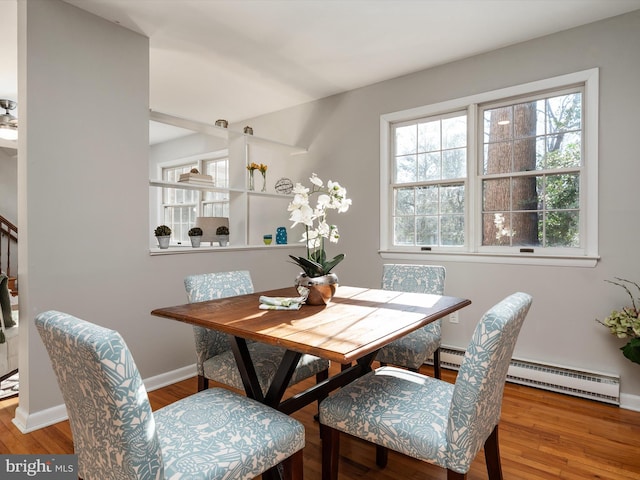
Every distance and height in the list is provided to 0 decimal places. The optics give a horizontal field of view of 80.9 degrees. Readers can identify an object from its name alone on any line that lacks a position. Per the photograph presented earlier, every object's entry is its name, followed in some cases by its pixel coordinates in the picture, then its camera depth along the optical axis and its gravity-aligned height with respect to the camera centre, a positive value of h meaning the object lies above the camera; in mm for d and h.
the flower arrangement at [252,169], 3932 +710
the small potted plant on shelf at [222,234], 3512 +21
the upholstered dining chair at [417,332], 2301 -625
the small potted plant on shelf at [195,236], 3283 -3
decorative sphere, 4449 +608
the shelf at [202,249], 2902 -111
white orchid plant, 1837 +69
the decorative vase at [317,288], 1923 -267
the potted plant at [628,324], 2387 -580
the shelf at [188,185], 2954 +424
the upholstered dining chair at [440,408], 1183 -662
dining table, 1312 -362
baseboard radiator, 2604 -1055
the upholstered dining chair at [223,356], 1915 -652
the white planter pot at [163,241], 3025 -39
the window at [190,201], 5578 +549
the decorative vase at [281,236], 4145 +2
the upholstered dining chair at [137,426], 926 -605
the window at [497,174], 2844 +534
